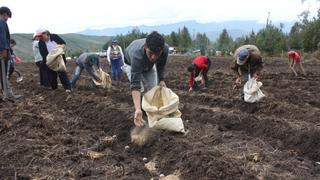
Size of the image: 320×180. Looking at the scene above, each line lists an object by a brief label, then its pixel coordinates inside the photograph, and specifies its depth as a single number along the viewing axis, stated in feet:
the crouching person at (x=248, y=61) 17.09
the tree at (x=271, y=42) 64.57
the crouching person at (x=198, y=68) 22.88
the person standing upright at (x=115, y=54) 27.13
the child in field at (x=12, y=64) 22.61
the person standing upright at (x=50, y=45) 20.47
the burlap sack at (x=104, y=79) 23.62
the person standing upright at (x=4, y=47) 17.18
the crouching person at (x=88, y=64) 22.90
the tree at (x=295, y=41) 65.43
